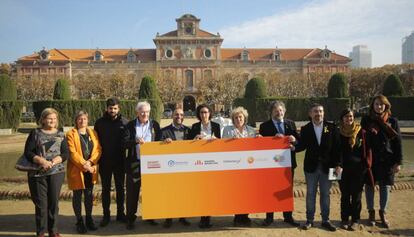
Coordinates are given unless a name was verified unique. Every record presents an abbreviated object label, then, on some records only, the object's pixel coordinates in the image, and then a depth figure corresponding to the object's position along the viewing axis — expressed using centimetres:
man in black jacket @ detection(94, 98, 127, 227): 506
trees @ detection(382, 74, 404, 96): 2645
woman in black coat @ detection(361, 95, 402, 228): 489
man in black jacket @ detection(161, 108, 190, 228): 505
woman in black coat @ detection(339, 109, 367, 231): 477
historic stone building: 5809
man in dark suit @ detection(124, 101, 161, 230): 494
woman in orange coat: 476
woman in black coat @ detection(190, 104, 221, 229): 500
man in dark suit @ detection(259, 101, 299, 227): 500
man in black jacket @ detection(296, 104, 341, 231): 476
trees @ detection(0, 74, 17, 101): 2336
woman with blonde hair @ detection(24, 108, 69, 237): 442
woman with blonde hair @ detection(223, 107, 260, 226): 494
